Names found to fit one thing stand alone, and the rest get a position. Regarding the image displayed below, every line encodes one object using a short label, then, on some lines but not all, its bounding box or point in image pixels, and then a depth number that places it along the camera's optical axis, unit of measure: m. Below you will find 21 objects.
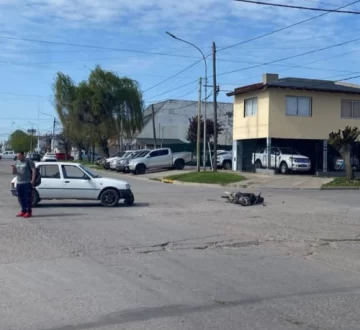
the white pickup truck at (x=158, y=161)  45.66
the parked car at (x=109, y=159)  52.42
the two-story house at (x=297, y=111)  39.06
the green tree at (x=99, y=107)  63.94
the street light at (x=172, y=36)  35.29
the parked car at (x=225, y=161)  48.88
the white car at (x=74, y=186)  19.41
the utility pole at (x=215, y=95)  37.18
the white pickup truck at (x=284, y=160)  37.66
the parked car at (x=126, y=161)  46.91
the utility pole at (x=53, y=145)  114.56
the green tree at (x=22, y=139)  146.19
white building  80.25
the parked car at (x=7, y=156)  105.00
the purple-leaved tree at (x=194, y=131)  64.81
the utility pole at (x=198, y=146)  39.42
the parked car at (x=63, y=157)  88.00
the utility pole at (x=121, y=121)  64.59
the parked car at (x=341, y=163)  39.78
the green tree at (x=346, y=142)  31.81
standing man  16.14
